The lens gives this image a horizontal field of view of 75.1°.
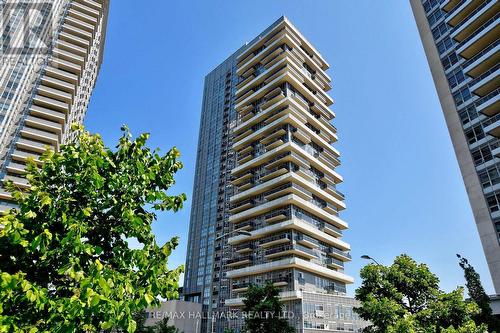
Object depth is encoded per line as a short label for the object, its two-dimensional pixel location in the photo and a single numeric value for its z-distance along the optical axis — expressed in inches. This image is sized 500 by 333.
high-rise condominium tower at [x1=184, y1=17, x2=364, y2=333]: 2106.3
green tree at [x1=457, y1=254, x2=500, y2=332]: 1133.7
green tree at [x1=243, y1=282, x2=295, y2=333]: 1155.9
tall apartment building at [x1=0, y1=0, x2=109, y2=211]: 2258.9
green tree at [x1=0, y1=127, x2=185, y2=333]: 252.7
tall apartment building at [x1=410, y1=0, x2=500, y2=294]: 1262.3
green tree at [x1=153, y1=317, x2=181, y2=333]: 1378.0
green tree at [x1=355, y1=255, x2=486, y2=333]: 823.7
